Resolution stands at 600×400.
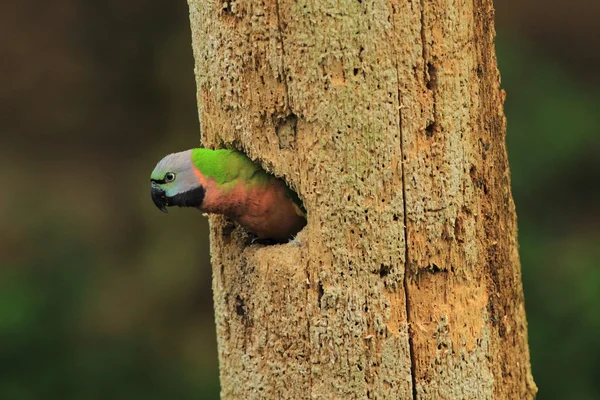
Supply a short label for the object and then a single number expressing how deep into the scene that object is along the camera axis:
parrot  6.50
